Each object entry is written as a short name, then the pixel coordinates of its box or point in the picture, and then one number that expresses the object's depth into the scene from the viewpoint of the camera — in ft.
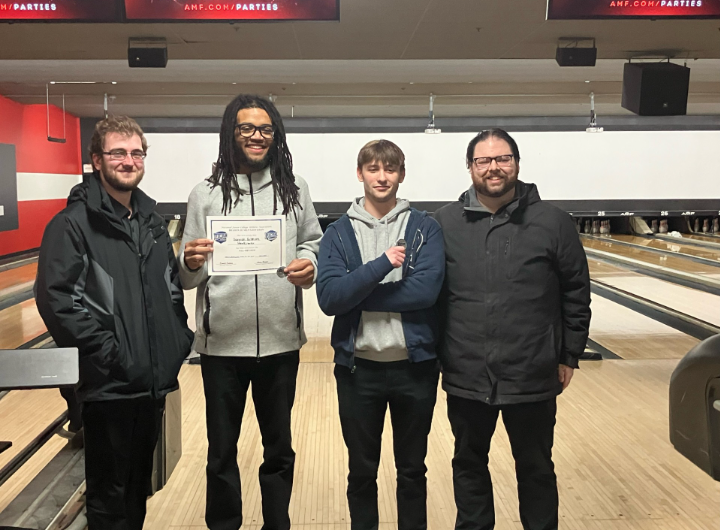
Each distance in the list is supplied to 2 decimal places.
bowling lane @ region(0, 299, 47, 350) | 13.20
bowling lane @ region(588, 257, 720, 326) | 15.97
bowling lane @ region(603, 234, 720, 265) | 26.08
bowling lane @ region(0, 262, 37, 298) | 19.15
